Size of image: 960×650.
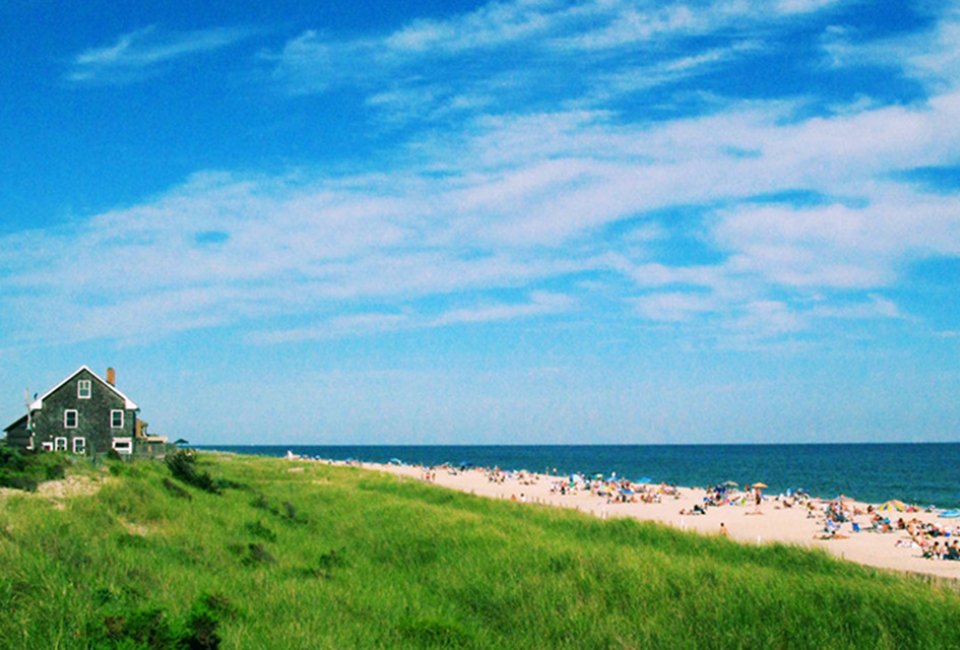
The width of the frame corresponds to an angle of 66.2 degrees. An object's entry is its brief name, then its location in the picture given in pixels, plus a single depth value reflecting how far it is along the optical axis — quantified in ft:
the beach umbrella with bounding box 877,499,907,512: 158.61
